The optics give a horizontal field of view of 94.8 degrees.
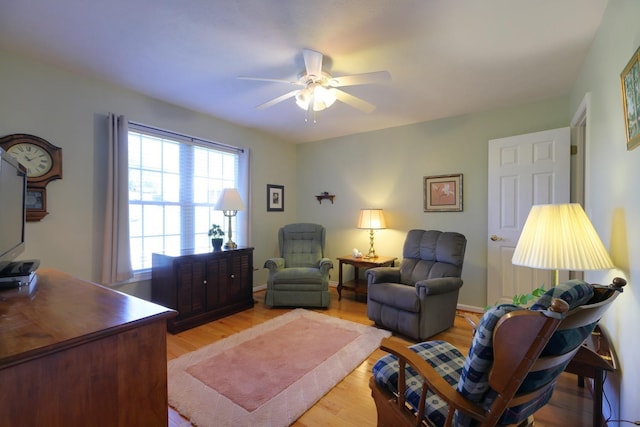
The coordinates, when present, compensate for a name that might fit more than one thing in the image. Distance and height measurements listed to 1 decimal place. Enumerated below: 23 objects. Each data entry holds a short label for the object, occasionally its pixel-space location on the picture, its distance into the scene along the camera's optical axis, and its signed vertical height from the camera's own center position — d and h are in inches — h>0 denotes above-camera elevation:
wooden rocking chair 35.5 -19.2
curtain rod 122.8 +35.8
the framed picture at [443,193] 147.3 +10.4
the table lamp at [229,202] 138.5 +4.6
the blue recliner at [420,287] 107.4 -29.3
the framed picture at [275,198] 186.7 +9.2
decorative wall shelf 190.4 +10.6
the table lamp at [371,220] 158.6 -3.9
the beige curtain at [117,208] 110.7 +1.1
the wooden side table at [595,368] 56.5 -30.3
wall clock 92.8 +15.5
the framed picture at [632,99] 49.9 +20.7
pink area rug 71.0 -47.5
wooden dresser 31.4 -18.2
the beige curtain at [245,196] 165.5 +8.9
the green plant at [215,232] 140.3 -9.7
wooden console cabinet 118.4 -32.0
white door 118.3 +9.7
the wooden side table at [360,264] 150.3 -26.8
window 125.4 +10.7
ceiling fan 83.3 +39.0
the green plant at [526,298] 54.8 -16.4
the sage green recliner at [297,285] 143.7 -35.6
